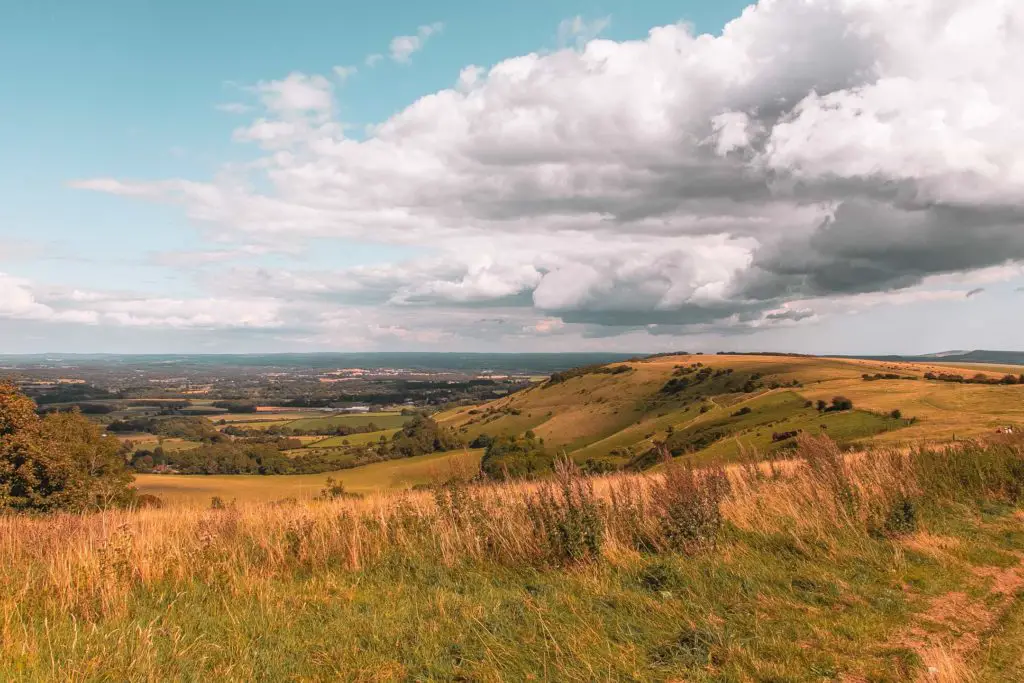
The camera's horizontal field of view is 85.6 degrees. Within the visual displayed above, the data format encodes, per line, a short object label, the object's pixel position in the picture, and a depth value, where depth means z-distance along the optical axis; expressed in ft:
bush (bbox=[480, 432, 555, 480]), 171.26
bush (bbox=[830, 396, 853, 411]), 176.22
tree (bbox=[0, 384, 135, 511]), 69.36
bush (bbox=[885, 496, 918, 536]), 30.45
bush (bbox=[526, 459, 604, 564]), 27.81
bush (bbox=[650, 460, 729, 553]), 28.99
